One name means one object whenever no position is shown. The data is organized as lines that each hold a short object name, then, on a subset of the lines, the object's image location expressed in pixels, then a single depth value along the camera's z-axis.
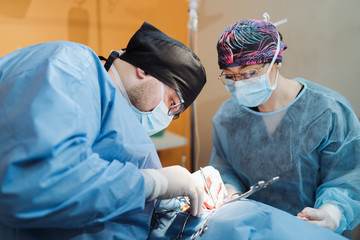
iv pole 1.77
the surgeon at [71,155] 0.56
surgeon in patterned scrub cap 1.18
